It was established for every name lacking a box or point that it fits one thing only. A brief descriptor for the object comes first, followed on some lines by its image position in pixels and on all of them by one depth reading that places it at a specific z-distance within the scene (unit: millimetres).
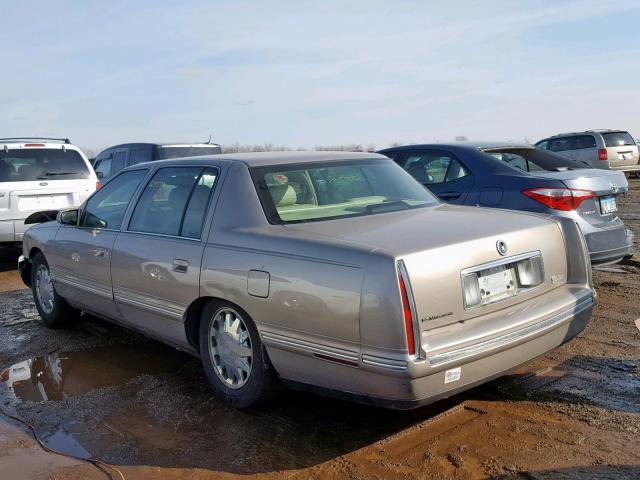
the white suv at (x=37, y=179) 9438
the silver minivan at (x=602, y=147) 20250
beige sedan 3301
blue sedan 6137
